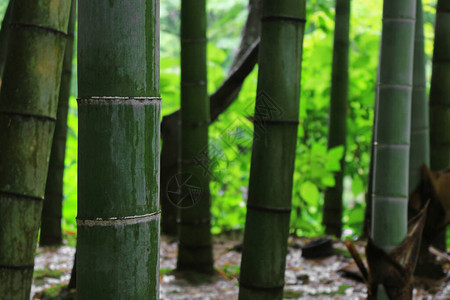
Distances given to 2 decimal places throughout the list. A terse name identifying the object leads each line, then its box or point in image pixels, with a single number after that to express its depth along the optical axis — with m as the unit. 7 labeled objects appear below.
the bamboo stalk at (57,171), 3.63
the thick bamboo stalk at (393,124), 2.82
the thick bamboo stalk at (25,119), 2.62
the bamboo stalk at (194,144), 3.41
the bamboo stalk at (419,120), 3.27
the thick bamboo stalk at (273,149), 2.54
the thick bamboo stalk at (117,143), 2.09
